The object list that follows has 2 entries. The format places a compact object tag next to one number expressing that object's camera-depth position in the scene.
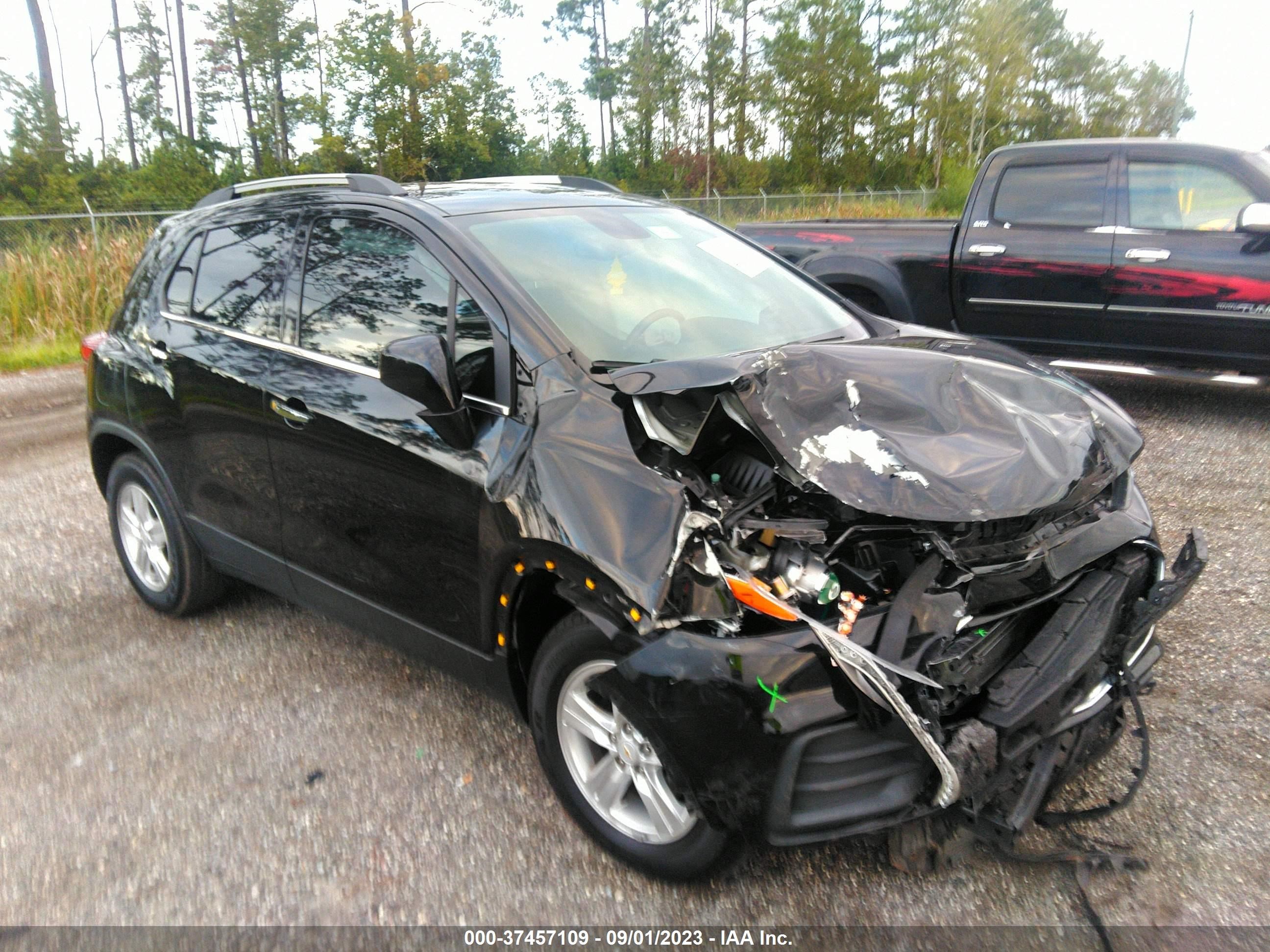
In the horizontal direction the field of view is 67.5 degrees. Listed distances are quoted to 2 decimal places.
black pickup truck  6.46
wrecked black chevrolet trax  2.21
